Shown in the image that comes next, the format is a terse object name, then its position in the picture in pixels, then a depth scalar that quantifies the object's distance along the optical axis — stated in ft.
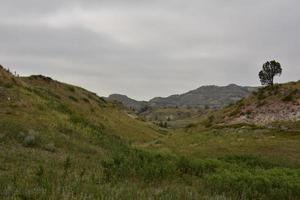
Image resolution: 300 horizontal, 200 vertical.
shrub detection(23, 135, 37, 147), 66.03
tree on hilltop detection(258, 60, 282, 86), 248.73
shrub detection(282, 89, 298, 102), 200.13
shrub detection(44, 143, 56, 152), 66.03
